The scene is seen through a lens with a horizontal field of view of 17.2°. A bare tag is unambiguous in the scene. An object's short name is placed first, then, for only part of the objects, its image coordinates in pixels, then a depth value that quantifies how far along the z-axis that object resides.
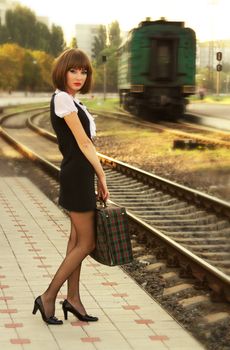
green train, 29.22
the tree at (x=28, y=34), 152.00
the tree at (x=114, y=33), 154.38
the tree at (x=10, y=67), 110.19
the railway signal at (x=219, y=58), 45.56
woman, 5.24
